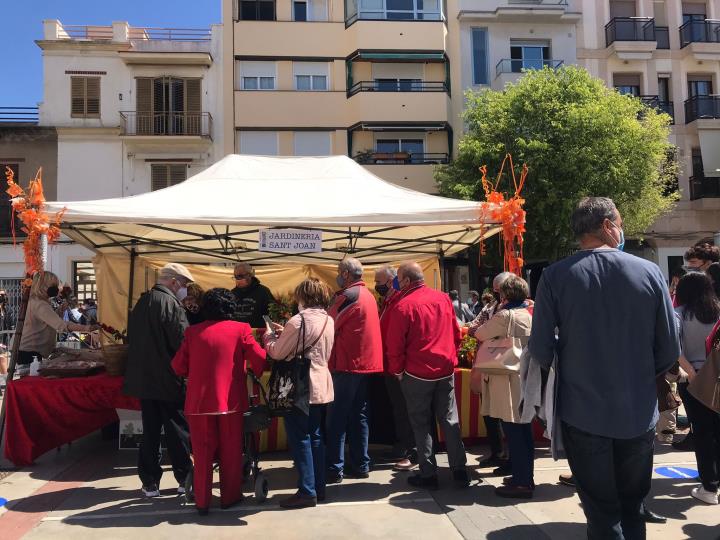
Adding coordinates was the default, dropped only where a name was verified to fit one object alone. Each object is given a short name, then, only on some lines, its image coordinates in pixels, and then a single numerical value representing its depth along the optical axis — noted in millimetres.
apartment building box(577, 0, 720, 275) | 23250
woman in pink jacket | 4230
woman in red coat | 4125
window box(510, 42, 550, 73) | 23578
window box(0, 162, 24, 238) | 21234
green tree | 17594
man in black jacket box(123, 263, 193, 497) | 4648
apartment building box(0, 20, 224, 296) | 21672
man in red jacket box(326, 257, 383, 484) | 4859
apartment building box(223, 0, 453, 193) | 22562
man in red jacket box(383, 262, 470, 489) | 4621
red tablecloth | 5496
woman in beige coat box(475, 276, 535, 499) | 4480
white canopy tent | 5758
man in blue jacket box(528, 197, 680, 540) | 2705
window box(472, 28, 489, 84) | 23578
